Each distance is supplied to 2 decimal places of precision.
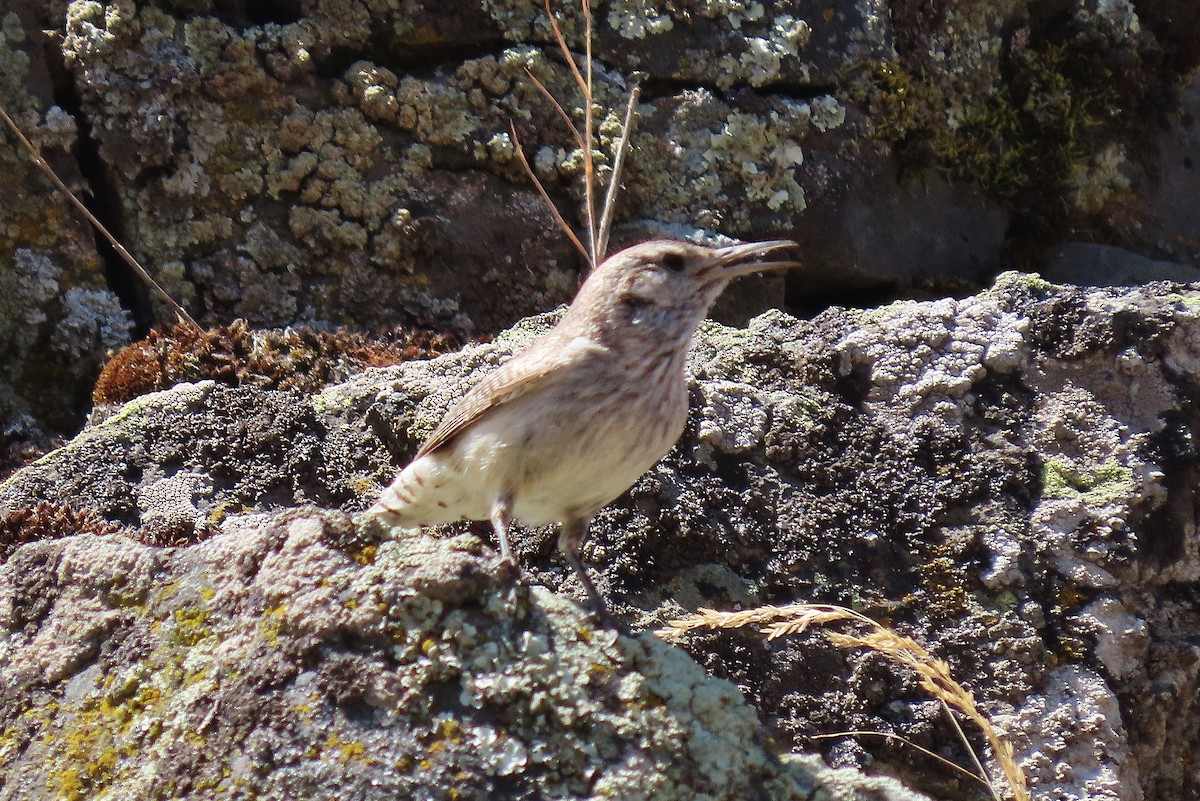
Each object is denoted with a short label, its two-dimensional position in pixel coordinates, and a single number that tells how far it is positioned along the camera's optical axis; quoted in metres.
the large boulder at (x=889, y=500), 7.48
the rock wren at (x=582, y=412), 7.79
